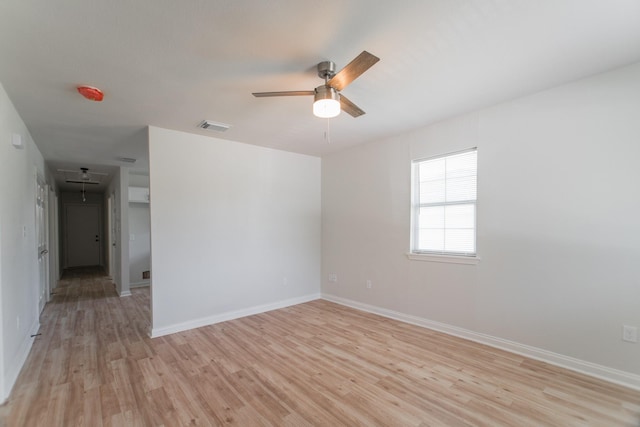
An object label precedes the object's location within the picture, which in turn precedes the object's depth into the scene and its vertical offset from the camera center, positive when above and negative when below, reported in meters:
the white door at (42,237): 4.42 -0.50
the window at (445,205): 3.37 +0.04
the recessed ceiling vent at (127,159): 4.99 +0.88
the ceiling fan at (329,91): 1.96 +0.87
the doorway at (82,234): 9.36 -0.87
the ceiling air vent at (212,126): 3.43 +1.03
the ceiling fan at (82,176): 6.18 +0.78
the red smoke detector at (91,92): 2.42 +1.01
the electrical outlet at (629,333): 2.31 -1.03
